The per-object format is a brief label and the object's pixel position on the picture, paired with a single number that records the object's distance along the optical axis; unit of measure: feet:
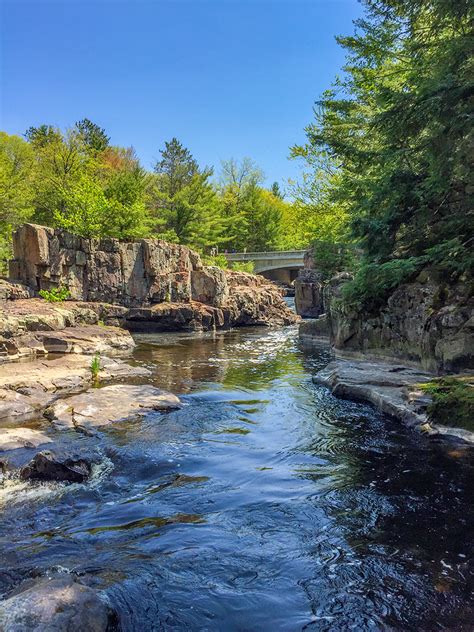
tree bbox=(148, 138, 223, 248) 126.62
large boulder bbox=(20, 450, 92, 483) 19.42
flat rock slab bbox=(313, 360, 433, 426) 26.89
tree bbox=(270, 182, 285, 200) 288.51
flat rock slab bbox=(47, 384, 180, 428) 28.17
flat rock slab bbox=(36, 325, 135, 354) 54.08
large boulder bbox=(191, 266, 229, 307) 97.45
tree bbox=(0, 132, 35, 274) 94.07
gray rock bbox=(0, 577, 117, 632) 9.41
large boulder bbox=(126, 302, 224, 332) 85.87
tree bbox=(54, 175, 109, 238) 85.66
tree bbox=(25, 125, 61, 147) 117.08
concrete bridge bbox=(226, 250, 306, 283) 164.86
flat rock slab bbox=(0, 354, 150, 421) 30.50
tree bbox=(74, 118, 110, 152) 148.15
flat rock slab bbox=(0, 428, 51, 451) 23.16
